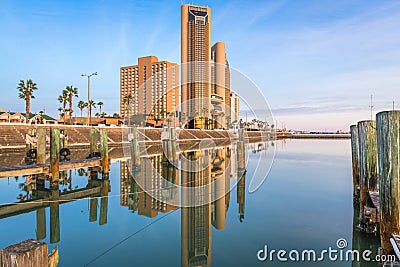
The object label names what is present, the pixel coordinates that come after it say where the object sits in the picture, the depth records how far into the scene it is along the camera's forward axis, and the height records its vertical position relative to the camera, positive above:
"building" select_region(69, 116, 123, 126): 94.76 +7.42
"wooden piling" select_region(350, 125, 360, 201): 11.92 -0.88
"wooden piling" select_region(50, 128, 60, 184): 13.68 -0.90
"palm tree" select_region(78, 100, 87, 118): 92.25 +12.34
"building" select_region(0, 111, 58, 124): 59.32 +5.29
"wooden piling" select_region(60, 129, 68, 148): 28.33 +0.01
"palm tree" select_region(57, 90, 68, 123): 76.19 +12.35
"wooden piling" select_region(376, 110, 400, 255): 5.61 -0.75
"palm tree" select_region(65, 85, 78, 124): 75.50 +13.69
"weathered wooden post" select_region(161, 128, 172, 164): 22.50 -0.70
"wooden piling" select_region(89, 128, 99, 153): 20.88 +0.15
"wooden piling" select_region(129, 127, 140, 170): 19.86 -1.04
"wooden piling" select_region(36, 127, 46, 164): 14.64 -0.20
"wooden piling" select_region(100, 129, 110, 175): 17.12 -0.97
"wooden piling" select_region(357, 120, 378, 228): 8.55 -0.75
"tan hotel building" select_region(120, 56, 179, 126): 121.98 +28.87
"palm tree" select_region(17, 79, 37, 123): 60.03 +11.59
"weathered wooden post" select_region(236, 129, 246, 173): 18.52 -0.99
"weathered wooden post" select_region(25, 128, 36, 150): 24.36 +0.12
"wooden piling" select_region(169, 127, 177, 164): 22.46 -0.21
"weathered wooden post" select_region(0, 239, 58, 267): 2.63 -1.12
